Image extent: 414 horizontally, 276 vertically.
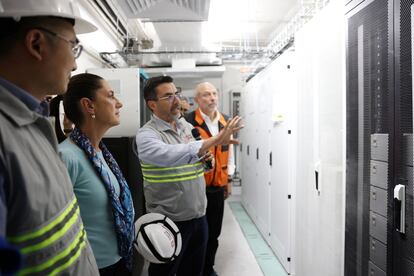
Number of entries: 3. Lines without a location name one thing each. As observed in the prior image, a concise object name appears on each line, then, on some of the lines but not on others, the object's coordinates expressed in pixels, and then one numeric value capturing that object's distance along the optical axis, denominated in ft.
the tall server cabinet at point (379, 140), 3.76
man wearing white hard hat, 1.95
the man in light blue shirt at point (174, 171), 5.92
